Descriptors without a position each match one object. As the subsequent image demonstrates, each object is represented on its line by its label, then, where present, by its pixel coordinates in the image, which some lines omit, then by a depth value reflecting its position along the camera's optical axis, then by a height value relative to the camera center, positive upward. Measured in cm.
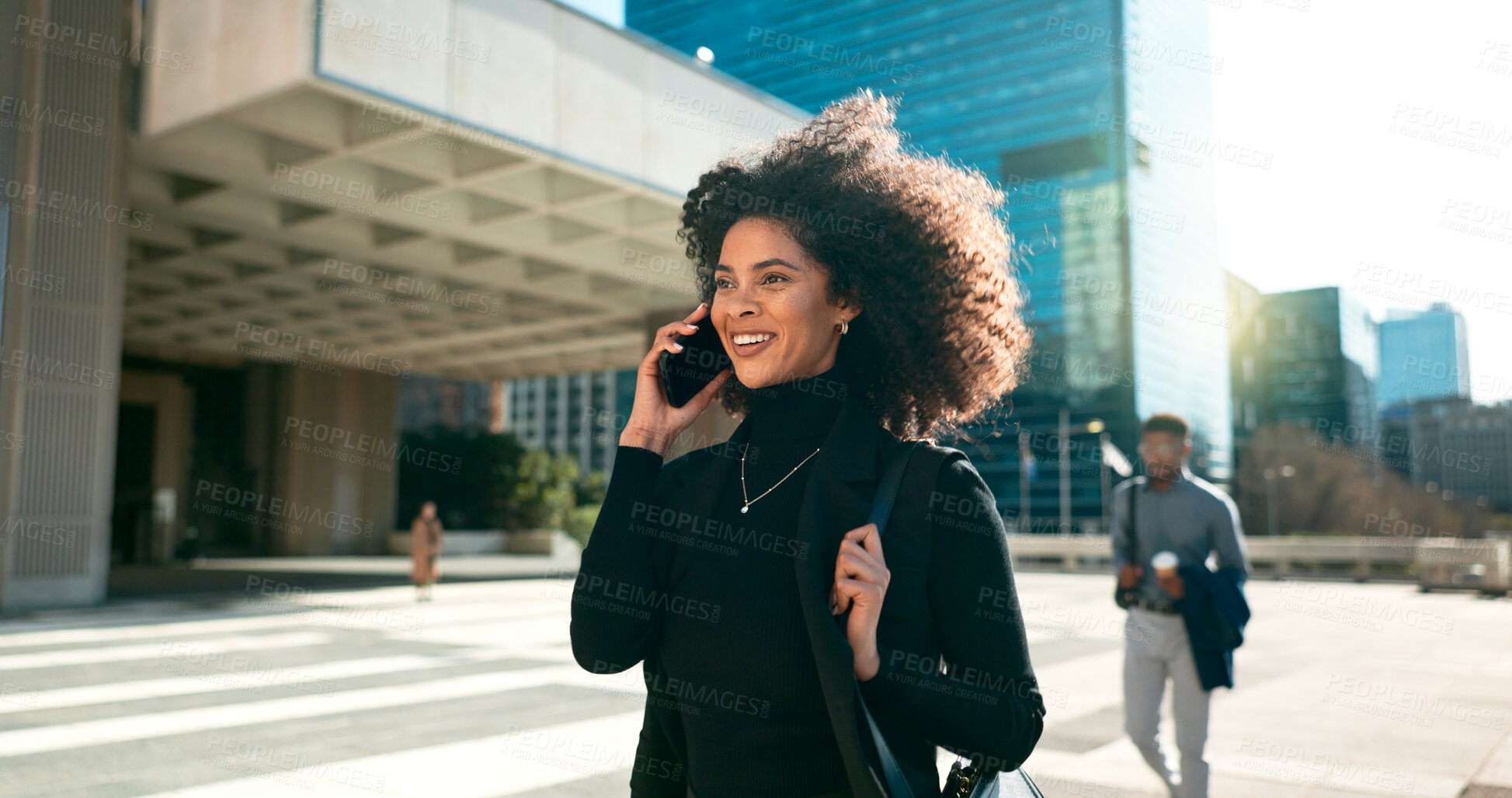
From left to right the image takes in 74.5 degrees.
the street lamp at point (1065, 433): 5297 +242
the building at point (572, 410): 12562 +771
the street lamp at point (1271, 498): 5331 -133
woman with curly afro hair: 155 -7
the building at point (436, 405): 8238 +522
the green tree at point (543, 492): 3741 -97
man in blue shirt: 443 -46
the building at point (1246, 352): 8544 +1073
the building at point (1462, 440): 8143 +303
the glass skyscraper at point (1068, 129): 8044 +2882
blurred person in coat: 1655 -138
